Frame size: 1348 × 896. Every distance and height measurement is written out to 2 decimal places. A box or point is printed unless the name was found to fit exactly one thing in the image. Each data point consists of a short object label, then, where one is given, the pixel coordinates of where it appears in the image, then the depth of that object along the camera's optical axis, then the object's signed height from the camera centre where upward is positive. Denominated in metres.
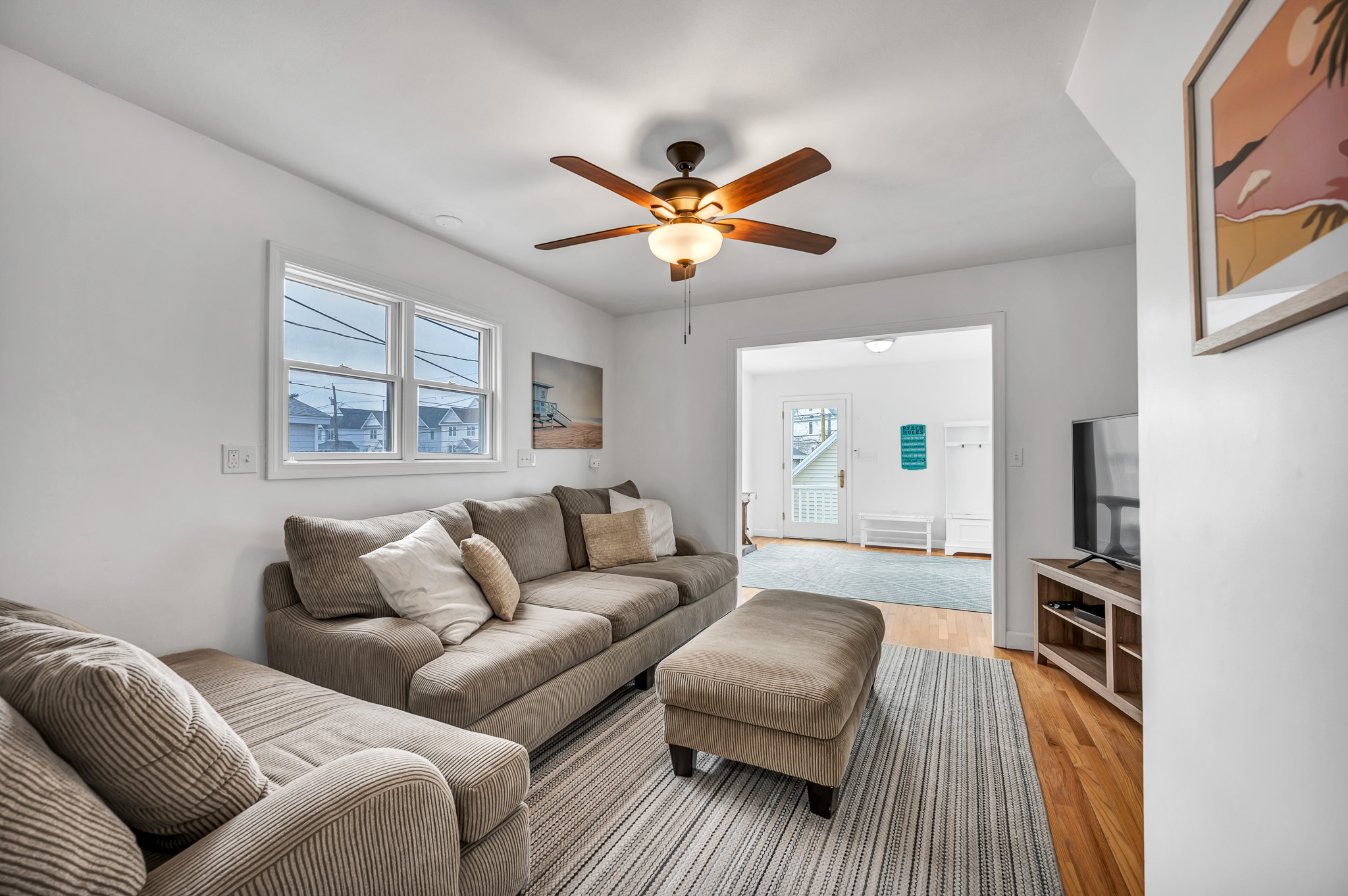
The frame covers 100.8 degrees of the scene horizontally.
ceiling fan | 2.01 +0.97
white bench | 6.99 -0.89
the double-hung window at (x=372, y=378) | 2.56 +0.42
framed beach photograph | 4.09 +0.41
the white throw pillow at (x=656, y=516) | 4.03 -0.45
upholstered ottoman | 1.84 -0.83
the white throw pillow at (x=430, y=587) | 2.24 -0.55
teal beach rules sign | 7.22 +0.15
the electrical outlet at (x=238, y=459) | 2.26 -0.01
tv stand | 2.55 -0.89
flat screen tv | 2.76 -0.17
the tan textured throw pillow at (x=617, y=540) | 3.67 -0.56
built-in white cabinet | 6.71 -0.37
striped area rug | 1.61 -1.22
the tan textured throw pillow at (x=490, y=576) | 2.53 -0.55
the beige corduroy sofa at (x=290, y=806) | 0.74 -0.67
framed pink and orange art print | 0.66 +0.40
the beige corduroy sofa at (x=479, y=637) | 1.98 -0.74
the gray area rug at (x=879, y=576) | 4.86 -1.20
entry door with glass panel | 7.77 -0.17
